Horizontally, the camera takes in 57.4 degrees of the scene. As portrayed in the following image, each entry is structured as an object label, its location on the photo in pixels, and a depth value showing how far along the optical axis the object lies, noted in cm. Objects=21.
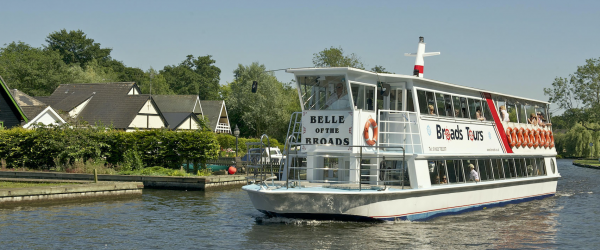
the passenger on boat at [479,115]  2181
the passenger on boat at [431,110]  1938
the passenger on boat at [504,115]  2341
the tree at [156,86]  9531
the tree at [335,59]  6962
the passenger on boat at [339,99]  1777
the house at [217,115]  7106
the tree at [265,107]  6662
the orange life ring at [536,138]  2586
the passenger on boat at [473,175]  2053
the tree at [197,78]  10844
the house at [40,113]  4503
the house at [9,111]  4031
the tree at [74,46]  10494
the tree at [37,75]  7588
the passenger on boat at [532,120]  2604
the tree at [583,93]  7306
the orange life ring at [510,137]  2341
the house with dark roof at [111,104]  5310
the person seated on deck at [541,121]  2680
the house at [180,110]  6178
